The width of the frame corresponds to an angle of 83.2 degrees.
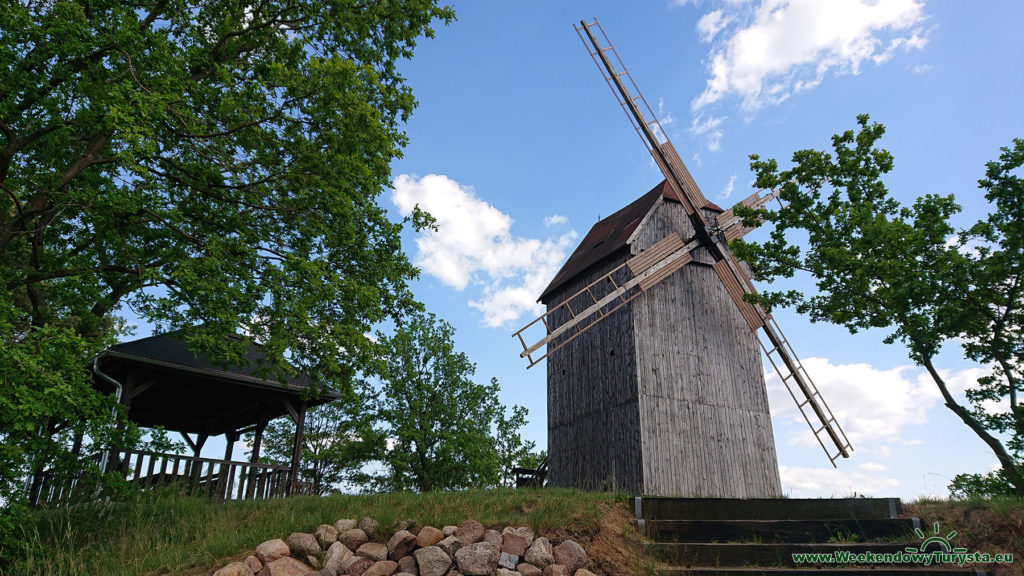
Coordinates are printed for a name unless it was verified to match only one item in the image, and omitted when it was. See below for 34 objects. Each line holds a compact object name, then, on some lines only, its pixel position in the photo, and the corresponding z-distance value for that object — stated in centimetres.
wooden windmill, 1305
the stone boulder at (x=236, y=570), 635
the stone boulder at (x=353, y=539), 719
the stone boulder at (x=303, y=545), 697
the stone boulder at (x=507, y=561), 674
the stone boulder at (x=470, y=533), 709
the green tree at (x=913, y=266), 1080
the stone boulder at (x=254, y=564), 653
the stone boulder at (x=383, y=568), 666
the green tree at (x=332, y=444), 2295
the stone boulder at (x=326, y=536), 716
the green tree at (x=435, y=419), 2227
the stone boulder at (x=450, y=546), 690
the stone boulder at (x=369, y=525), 742
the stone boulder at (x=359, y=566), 672
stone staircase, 703
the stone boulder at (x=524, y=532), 719
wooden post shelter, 1155
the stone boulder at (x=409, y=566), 675
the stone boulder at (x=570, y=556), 693
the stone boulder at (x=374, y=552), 693
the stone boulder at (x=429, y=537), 705
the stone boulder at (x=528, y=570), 669
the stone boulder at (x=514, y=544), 698
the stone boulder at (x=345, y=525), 744
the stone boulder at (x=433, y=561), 662
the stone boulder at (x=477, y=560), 662
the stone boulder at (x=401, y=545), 699
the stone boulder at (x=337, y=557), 673
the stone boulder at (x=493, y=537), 706
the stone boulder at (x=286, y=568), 643
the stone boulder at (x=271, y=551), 668
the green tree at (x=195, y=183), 823
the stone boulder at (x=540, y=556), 686
